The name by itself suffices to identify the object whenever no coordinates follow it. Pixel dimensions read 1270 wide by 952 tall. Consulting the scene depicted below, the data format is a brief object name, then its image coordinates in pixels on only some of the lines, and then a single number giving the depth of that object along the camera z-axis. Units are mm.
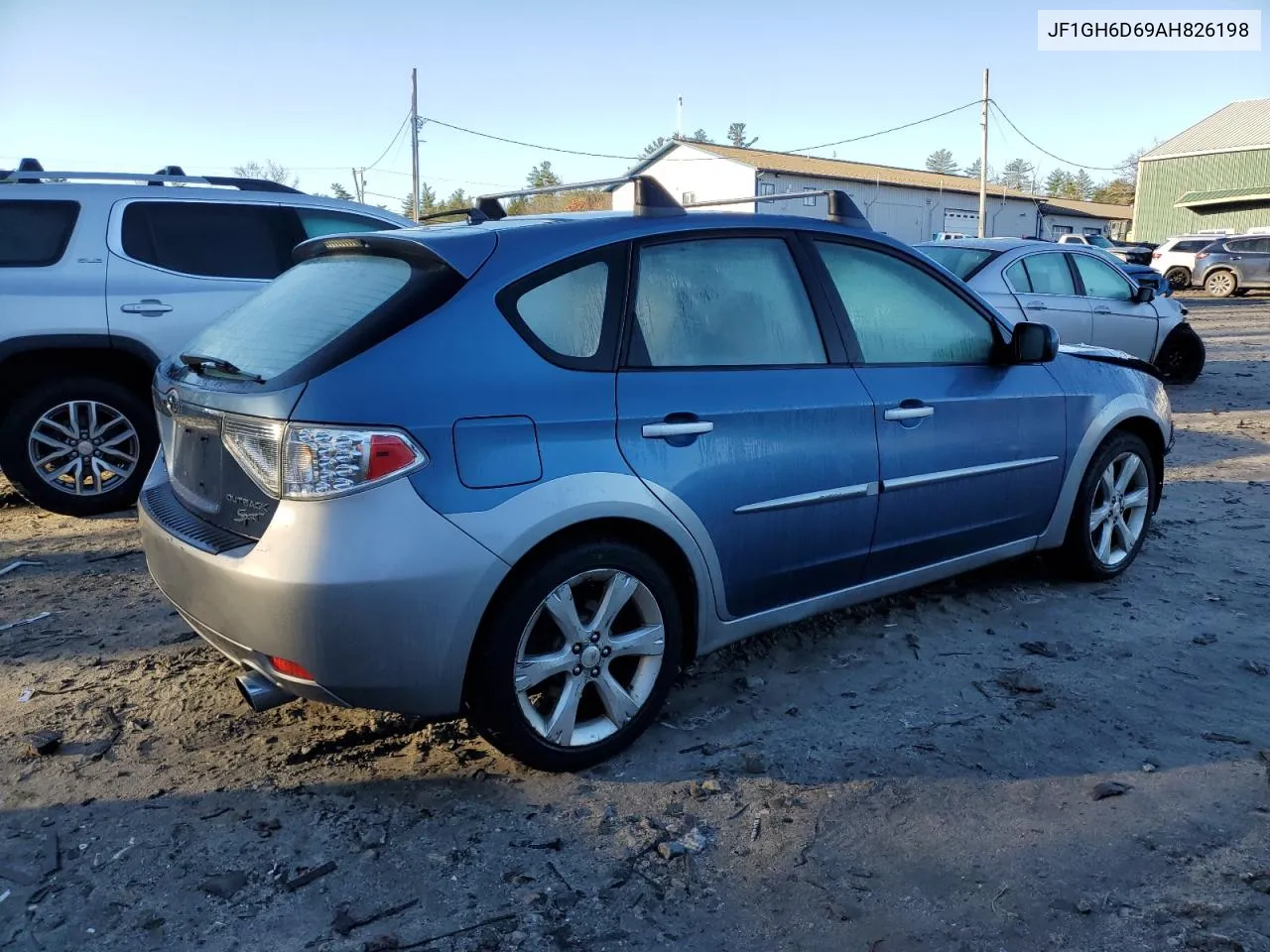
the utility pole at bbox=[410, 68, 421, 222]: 42375
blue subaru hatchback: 2658
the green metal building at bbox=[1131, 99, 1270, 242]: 46656
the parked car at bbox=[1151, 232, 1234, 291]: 28391
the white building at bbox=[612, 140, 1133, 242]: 44781
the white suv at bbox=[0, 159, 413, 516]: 5793
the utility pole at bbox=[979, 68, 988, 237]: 38538
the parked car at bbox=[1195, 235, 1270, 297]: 27359
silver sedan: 8844
